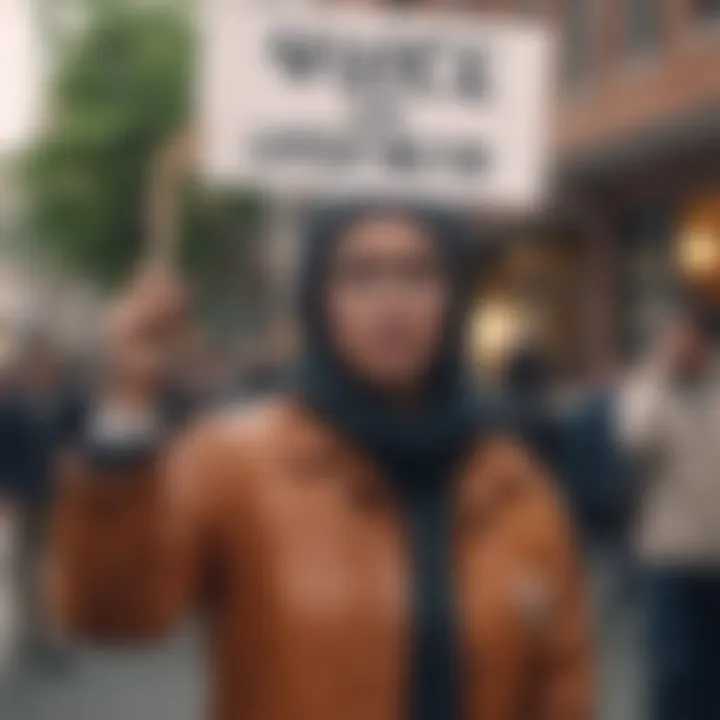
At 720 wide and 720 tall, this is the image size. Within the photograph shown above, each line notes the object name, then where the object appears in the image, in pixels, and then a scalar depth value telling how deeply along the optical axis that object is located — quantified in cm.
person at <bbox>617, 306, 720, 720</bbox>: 402
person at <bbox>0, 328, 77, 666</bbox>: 476
